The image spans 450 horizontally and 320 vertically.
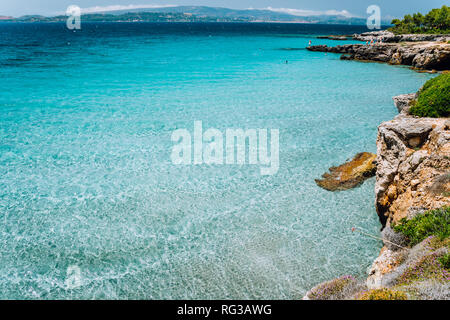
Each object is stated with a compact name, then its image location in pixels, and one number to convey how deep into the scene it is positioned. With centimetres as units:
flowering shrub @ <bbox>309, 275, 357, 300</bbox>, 695
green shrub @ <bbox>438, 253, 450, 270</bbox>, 604
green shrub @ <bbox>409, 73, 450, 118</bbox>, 1111
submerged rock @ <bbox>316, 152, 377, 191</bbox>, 1399
